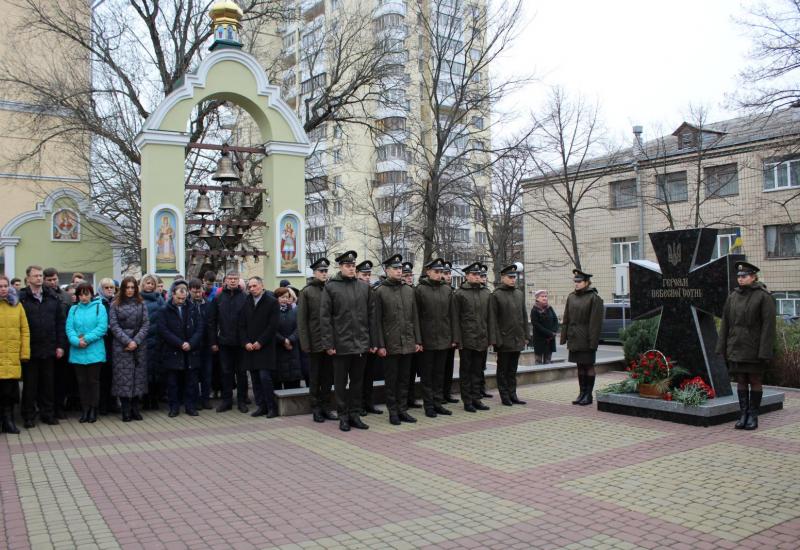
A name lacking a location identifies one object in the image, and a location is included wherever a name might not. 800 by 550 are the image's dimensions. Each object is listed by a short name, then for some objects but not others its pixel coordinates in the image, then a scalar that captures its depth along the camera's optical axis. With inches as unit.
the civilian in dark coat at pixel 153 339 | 380.8
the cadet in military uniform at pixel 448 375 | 402.6
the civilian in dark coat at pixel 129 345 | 360.5
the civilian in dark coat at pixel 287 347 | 397.4
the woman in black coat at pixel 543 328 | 578.6
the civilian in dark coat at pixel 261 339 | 372.2
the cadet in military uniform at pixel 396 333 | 349.7
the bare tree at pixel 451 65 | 749.9
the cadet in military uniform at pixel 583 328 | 390.3
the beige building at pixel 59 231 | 750.5
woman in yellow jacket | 325.1
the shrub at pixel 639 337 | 463.5
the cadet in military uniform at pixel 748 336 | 319.6
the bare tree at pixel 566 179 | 1027.3
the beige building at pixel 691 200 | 1131.3
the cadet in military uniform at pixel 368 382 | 381.4
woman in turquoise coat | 354.0
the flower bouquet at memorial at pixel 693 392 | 336.5
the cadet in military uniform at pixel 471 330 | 382.0
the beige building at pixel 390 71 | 809.5
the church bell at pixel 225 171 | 540.4
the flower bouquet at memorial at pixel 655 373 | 358.0
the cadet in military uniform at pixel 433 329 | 368.8
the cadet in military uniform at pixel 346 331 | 336.5
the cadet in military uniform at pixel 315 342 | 345.7
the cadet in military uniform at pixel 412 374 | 400.0
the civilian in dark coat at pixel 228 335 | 383.6
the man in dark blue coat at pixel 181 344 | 373.7
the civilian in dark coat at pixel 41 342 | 347.3
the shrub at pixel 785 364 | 449.7
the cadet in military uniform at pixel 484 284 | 395.5
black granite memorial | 355.9
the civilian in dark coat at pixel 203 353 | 389.7
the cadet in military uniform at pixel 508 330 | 393.7
